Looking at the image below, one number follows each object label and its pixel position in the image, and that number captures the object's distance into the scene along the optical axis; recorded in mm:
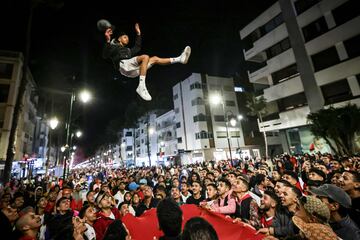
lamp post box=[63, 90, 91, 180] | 11445
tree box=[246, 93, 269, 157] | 32781
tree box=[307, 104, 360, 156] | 19062
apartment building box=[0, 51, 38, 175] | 27419
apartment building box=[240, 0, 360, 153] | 21391
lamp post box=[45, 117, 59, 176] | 13083
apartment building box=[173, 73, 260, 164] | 40656
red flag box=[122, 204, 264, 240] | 3285
